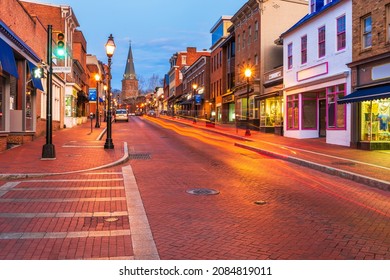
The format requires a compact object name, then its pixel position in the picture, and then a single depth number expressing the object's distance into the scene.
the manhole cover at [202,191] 9.66
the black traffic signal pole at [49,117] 14.84
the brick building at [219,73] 51.69
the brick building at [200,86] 62.41
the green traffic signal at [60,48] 14.60
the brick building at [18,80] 16.83
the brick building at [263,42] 36.34
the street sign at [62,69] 15.31
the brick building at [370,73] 18.16
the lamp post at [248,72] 28.77
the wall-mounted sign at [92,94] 65.19
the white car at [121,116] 58.89
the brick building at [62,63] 35.22
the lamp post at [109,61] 19.50
